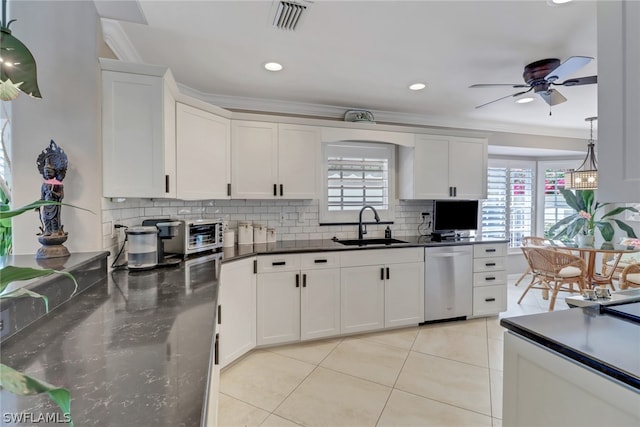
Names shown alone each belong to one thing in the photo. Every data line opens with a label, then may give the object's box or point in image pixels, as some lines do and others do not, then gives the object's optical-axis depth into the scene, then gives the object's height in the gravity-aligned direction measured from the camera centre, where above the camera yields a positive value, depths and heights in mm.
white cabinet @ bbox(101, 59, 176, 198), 2027 +508
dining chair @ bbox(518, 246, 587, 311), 3906 -720
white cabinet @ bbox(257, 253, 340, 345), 2910 -834
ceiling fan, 2201 +1054
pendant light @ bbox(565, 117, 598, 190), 3980 +430
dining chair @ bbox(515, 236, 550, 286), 4719 -472
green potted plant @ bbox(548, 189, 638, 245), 4633 -170
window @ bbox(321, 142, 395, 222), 3797 +382
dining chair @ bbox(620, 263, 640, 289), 3695 -791
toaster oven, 2537 -242
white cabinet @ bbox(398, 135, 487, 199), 3798 +525
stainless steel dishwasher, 3463 -798
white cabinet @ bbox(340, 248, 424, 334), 3164 -815
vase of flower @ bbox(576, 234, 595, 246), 4129 -371
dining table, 3894 -533
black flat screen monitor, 3855 -54
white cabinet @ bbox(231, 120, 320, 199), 3154 +513
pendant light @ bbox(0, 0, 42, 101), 1028 +488
